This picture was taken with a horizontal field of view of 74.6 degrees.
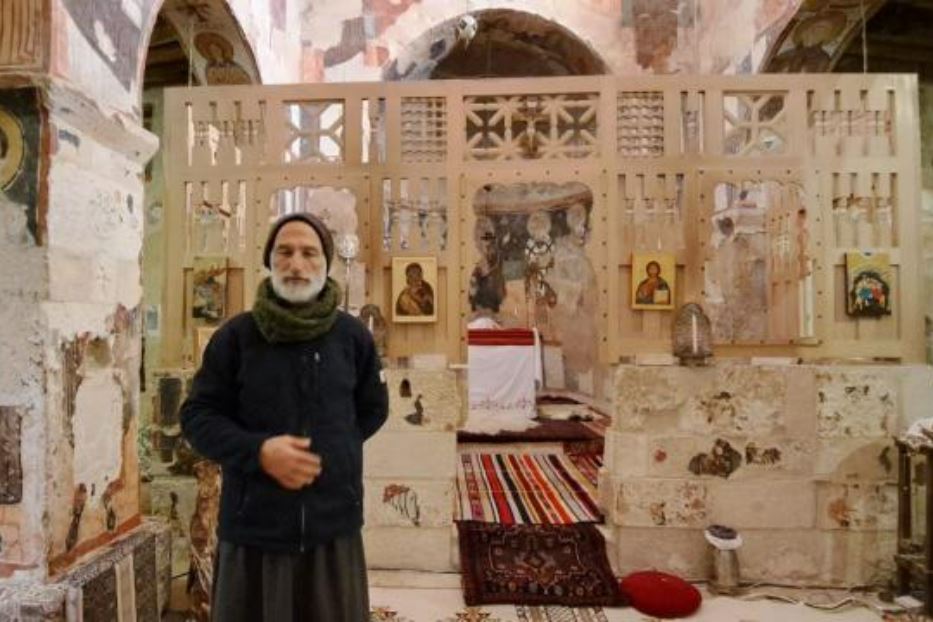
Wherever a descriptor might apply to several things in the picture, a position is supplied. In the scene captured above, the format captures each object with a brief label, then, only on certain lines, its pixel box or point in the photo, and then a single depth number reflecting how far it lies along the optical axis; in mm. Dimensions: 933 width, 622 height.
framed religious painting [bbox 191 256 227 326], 4254
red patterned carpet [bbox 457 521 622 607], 3643
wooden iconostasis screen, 4109
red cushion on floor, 3461
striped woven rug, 4559
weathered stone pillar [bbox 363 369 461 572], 4055
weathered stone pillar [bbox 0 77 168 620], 2504
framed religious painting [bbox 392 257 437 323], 4219
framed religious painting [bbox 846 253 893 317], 4059
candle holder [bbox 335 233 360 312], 4105
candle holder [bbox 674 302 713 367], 3939
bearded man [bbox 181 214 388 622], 2045
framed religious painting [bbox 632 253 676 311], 4133
